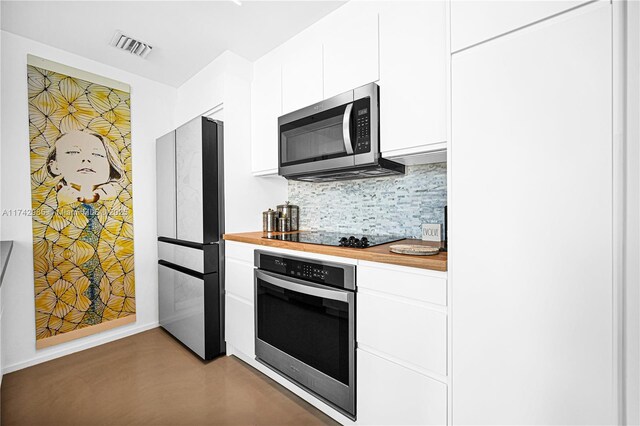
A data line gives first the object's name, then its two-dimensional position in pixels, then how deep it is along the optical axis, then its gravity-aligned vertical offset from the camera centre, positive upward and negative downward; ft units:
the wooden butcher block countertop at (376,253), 3.81 -0.70
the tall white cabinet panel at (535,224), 2.68 -0.16
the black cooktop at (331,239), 5.24 -0.64
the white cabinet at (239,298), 6.65 -2.17
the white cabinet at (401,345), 3.75 -1.95
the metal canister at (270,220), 7.93 -0.30
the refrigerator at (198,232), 7.20 -0.60
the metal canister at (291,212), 8.13 -0.08
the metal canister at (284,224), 7.93 -0.41
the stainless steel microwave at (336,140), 5.31 +1.44
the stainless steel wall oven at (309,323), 4.80 -2.16
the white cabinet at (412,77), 4.43 +2.16
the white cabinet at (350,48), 5.36 +3.19
